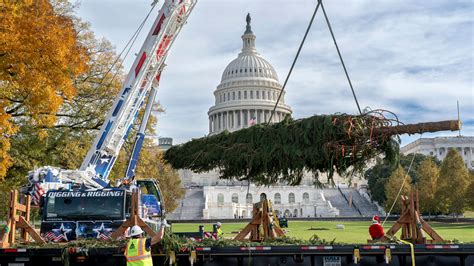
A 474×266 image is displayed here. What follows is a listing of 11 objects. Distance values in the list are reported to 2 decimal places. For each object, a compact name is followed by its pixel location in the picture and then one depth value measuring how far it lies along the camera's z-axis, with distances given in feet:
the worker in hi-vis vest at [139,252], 29.14
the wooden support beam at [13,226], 36.29
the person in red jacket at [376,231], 40.16
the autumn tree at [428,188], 215.45
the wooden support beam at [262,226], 42.55
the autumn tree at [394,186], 240.73
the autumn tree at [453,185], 197.98
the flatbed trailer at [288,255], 33.30
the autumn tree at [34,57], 53.21
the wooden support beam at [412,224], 37.52
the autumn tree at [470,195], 186.19
